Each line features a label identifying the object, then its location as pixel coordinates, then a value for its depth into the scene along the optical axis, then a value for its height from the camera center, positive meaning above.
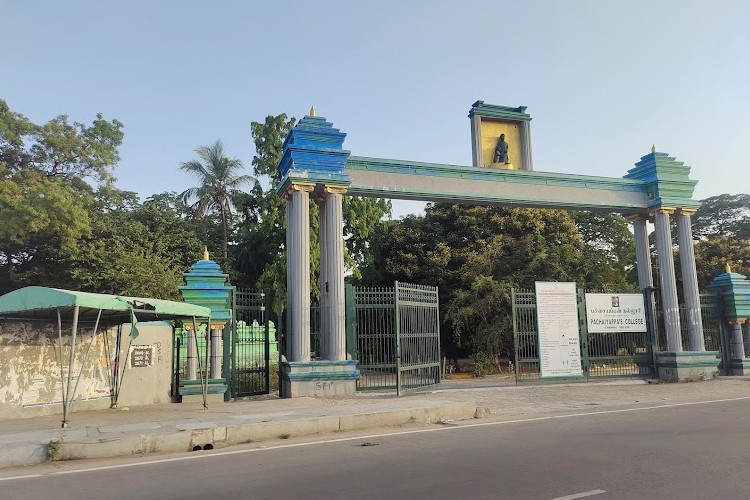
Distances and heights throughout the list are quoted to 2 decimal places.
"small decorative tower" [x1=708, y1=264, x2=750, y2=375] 17.53 +0.19
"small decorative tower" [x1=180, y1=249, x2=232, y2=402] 12.44 +0.68
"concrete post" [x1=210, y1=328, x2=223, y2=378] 12.49 -0.23
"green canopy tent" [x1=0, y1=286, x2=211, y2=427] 8.56 +0.60
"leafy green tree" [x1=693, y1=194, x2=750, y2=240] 39.16 +7.53
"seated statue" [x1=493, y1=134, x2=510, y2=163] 16.17 +5.01
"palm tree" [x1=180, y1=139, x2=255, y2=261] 34.16 +9.49
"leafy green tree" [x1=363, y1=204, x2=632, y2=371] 24.75 +3.34
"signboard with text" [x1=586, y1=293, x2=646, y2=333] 16.27 +0.48
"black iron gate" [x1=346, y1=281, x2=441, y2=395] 13.34 +0.02
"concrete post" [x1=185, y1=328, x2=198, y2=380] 12.49 -0.31
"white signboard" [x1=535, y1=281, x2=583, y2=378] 15.59 +0.02
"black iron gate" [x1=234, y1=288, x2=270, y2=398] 12.92 -0.27
